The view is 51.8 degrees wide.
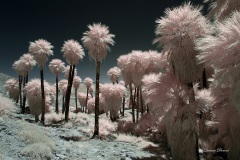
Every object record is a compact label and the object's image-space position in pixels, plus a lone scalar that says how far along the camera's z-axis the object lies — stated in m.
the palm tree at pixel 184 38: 13.98
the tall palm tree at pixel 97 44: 23.47
